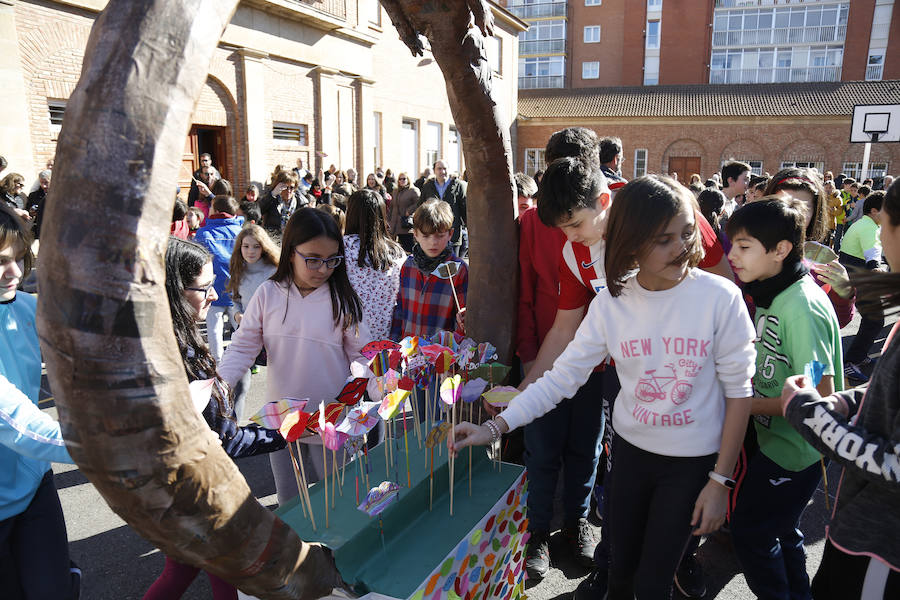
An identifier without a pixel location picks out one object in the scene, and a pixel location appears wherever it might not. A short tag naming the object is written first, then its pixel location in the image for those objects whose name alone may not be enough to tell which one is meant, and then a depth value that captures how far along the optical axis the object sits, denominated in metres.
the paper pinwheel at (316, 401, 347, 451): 1.53
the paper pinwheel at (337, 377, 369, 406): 1.81
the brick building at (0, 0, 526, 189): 9.09
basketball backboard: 17.72
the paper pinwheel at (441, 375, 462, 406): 1.68
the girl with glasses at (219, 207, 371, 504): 2.46
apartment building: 27.00
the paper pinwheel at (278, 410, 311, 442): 1.51
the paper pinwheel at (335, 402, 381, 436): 1.56
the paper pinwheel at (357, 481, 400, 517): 1.44
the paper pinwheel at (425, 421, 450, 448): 1.72
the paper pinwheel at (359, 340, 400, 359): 1.98
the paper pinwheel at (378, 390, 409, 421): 1.58
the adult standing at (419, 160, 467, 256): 7.53
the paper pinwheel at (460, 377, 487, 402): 1.84
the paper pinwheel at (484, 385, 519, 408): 1.88
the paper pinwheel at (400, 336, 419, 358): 1.92
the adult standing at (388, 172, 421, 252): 9.48
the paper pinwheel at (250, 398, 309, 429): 1.54
